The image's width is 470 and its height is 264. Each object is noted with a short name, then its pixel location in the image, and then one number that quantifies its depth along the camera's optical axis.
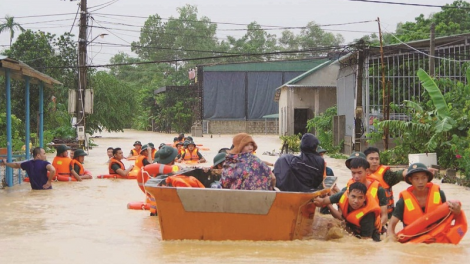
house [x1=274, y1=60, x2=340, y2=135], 46.53
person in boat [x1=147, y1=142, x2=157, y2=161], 17.43
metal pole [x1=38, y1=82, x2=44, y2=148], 18.69
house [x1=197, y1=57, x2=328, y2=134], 61.03
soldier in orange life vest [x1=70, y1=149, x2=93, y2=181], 17.89
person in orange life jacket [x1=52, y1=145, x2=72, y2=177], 17.55
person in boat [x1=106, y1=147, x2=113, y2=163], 22.48
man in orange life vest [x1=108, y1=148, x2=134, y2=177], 18.66
